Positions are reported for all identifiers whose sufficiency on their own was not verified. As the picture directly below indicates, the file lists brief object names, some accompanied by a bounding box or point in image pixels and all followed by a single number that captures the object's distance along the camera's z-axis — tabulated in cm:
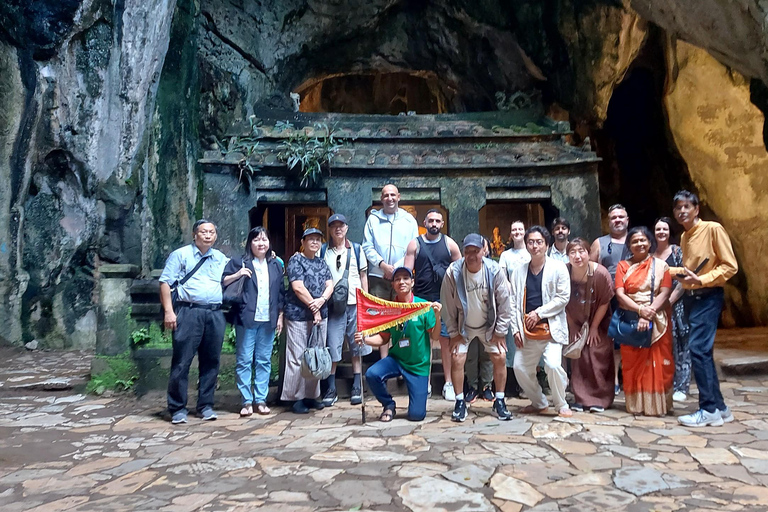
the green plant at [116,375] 609
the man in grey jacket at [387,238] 556
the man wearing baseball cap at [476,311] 472
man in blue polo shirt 493
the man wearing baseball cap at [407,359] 477
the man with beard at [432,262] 544
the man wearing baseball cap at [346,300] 541
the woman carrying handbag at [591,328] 506
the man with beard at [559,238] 591
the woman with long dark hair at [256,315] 518
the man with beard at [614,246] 559
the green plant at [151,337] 615
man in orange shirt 435
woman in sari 475
